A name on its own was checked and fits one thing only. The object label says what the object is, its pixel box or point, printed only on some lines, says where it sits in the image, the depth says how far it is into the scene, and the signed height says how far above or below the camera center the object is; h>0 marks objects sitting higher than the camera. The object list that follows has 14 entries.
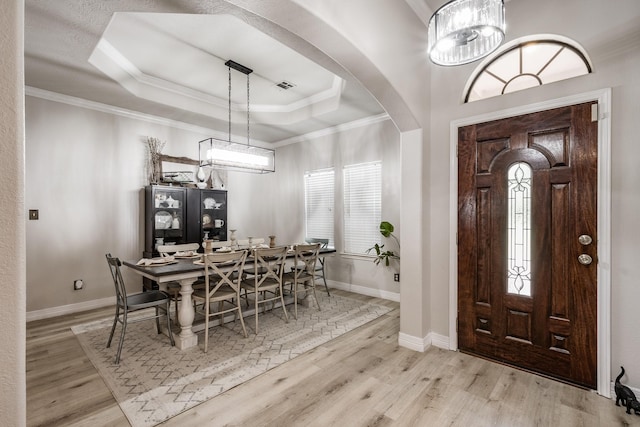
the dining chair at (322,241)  4.96 -0.51
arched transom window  2.43 +1.24
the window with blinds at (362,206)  4.95 +0.10
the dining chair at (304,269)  3.91 -0.79
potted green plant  4.54 -0.62
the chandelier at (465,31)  1.62 +1.05
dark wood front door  2.28 -0.26
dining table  2.89 -0.72
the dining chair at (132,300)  2.78 -0.86
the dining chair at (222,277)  3.02 -0.68
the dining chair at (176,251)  3.40 -0.55
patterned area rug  2.20 -1.36
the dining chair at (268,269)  3.50 -0.71
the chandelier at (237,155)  3.89 +0.79
